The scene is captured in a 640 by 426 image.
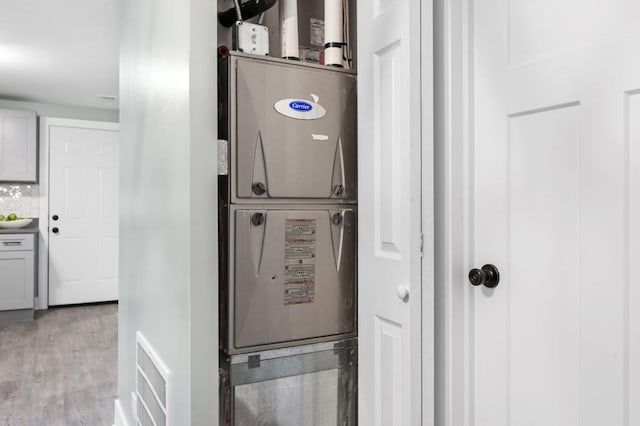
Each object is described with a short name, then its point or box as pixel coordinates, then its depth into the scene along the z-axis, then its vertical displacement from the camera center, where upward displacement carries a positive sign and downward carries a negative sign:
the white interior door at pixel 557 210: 0.90 +0.00
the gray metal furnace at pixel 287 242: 1.62 -0.11
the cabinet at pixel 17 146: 5.60 +0.78
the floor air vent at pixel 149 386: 1.74 -0.68
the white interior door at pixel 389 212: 1.26 +0.00
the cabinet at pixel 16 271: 5.32 -0.65
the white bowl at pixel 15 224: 5.50 -0.13
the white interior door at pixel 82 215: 6.02 -0.03
